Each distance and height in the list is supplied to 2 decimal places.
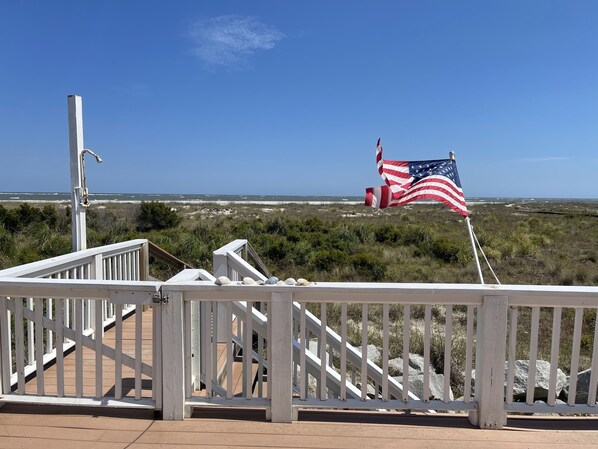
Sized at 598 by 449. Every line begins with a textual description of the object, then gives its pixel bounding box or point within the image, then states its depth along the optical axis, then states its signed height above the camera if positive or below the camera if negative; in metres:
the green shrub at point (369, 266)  11.73 -2.18
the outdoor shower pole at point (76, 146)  4.13 +0.38
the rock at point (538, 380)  5.01 -2.24
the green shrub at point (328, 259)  12.62 -2.09
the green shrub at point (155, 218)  22.34 -1.63
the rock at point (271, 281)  2.80 -0.60
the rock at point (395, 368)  5.62 -2.30
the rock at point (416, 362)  5.67 -2.31
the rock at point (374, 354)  6.04 -2.34
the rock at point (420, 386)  4.99 -2.26
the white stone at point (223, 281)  2.80 -0.60
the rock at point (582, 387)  5.07 -2.30
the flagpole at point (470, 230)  3.15 -0.31
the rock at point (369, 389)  5.06 -2.42
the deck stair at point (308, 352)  3.46 -1.40
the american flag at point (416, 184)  3.35 +0.05
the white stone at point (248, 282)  2.80 -0.61
